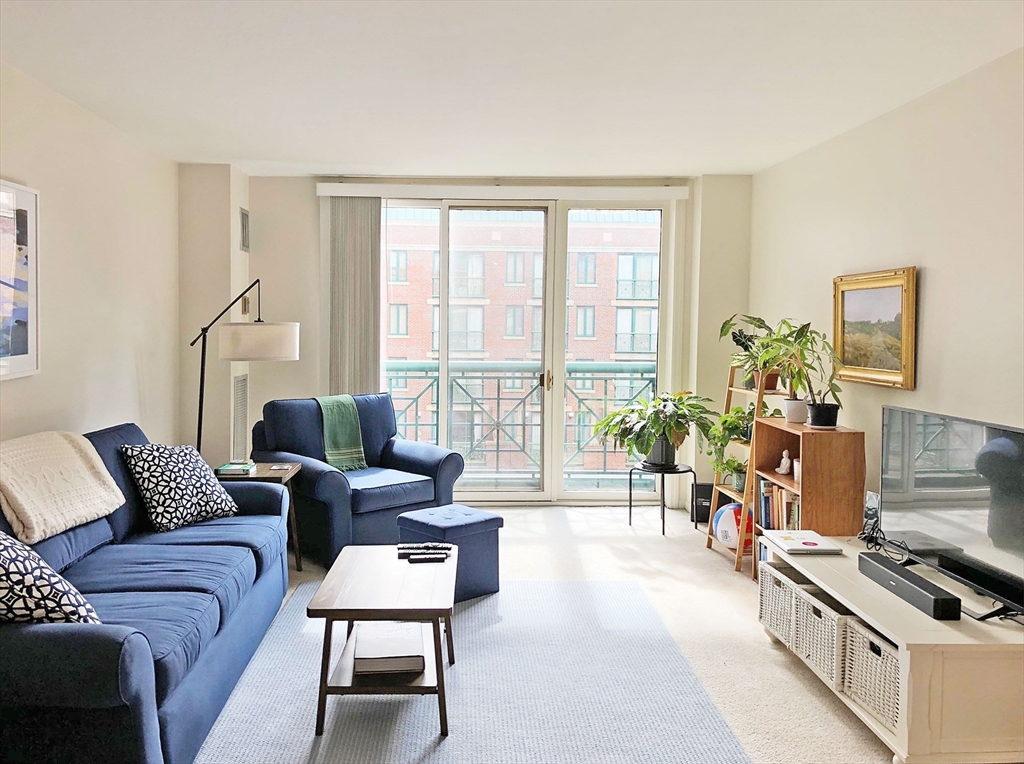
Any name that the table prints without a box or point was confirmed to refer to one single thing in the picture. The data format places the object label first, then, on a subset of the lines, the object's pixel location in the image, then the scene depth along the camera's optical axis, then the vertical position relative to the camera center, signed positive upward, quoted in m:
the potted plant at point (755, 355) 4.25 -0.02
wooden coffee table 2.64 -0.87
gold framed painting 3.55 +0.13
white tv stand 2.41 -1.03
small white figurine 4.21 -0.60
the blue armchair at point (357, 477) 4.36 -0.79
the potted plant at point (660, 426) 5.09 -0.49
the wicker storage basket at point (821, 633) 2.82 -1.04
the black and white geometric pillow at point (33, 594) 2.17 -0.71
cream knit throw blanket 2.82 -0.56
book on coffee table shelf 2.82 -1.13
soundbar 2.58 -0.80
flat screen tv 2.53 -0.50
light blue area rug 2.58 -1.29
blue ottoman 3.85 -0.94
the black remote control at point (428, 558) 3.21 -0.86
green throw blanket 4.96 -0.58
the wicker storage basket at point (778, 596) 3.24 -1.02
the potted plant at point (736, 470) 4.78 -0.72
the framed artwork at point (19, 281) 3.21 +0.23
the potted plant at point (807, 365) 3.90 -0.07
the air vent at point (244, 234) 5.50 +0.74
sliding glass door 5.84 +0.16
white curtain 5.65 +0.35
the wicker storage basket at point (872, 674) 2.50 -1.05
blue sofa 2.07 -0.88
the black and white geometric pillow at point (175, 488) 3.58 -0.68
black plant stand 5.19 -0.79
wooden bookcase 3.76 -0.61
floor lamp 4.50 +0.00
